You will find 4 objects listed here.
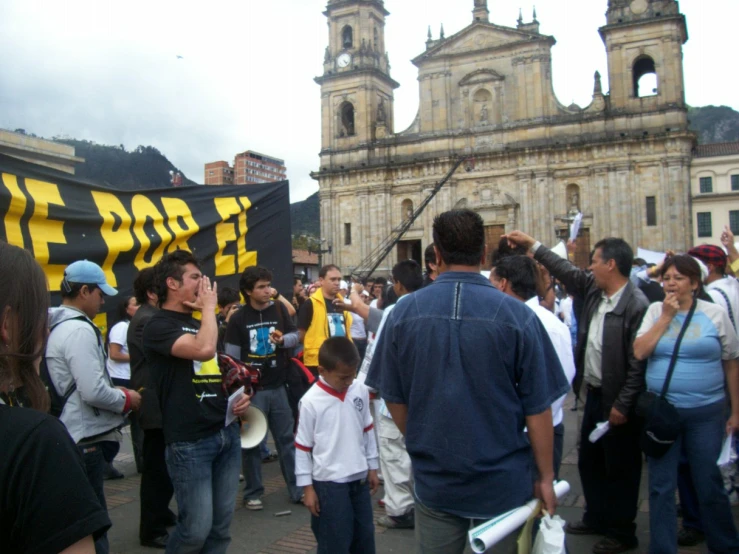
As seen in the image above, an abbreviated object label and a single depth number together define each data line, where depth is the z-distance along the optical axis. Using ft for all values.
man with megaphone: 18.75
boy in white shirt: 12.04
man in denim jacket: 8.58
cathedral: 105.81
